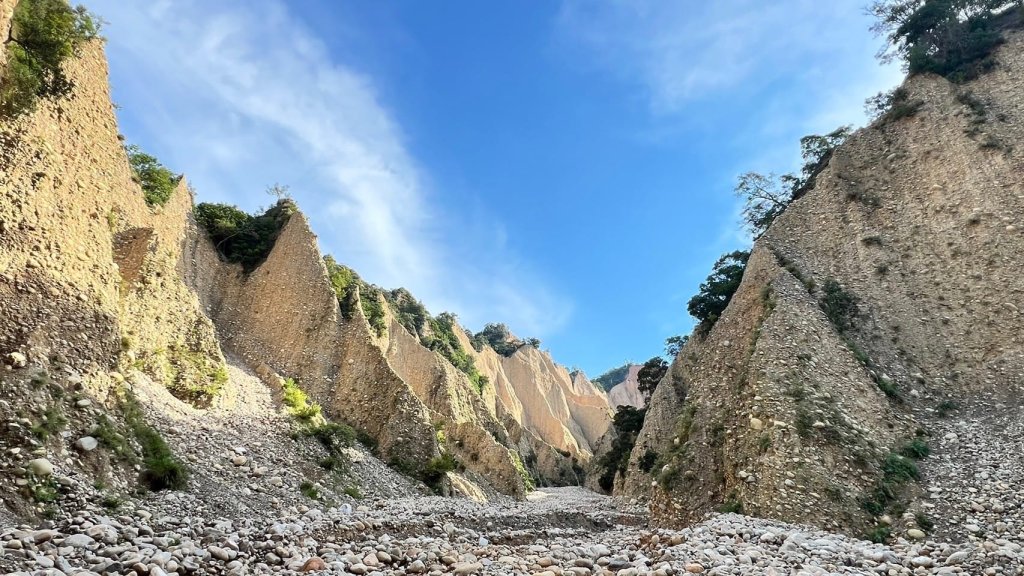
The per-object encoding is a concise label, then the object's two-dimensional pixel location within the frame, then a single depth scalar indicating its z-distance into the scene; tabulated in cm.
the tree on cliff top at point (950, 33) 2731
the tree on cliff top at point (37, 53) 1129
